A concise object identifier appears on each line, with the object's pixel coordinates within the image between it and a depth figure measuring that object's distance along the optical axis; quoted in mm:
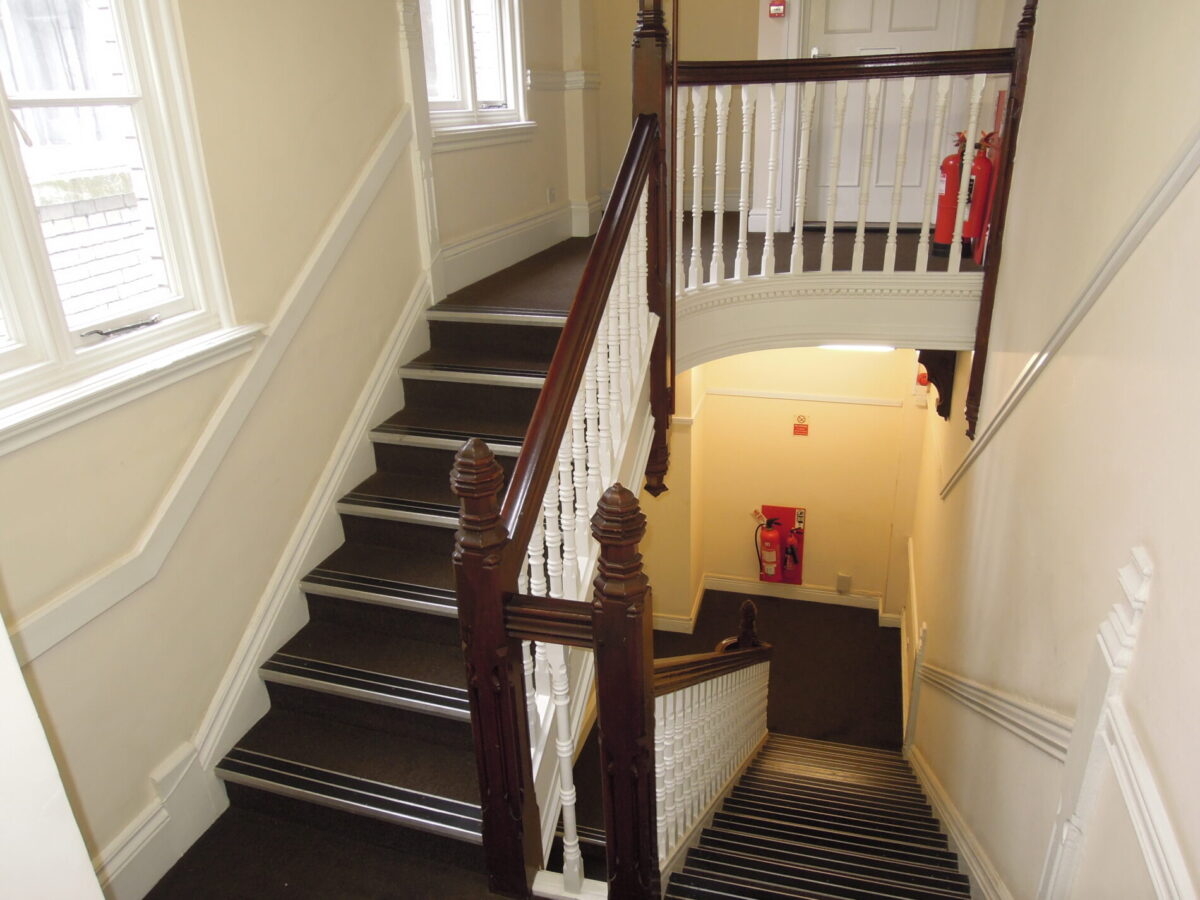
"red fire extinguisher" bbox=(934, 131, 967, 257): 3801
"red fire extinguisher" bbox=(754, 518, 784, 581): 7320
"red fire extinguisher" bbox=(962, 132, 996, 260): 3588
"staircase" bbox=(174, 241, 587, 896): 2506
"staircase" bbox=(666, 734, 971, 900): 2693
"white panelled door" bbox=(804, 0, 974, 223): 4844
